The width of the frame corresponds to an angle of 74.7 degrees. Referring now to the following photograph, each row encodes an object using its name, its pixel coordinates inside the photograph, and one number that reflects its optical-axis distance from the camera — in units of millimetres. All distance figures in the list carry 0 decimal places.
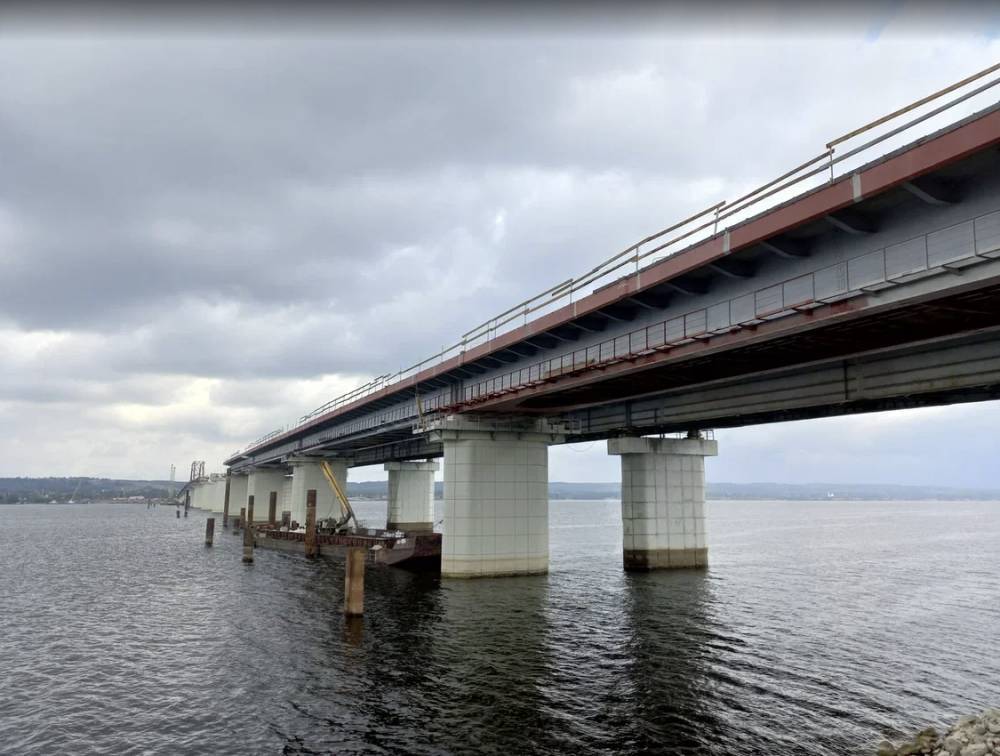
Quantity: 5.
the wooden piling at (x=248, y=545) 54062
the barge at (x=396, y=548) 47531
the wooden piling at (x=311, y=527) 58844
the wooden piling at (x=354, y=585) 30047
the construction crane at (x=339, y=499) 65650
